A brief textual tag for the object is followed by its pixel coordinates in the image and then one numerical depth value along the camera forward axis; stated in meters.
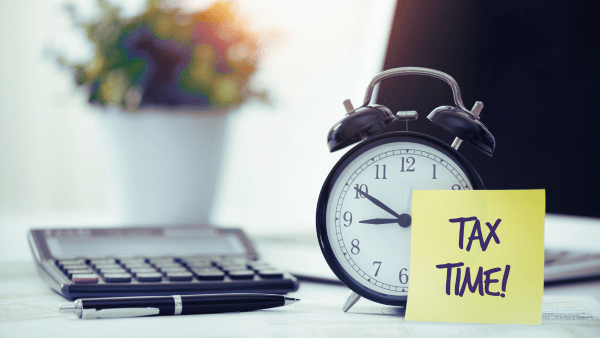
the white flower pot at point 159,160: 1.02
